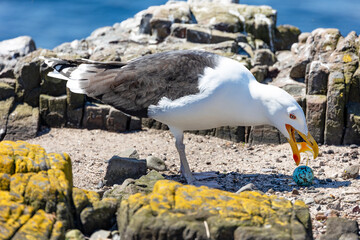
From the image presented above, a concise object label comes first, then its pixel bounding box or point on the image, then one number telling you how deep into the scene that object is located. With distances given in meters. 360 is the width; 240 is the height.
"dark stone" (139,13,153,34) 14.45
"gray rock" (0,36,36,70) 12.07
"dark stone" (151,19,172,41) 13.61
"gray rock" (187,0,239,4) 17.32
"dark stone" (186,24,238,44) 12.20
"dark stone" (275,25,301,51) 15.25
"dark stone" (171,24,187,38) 12.75
